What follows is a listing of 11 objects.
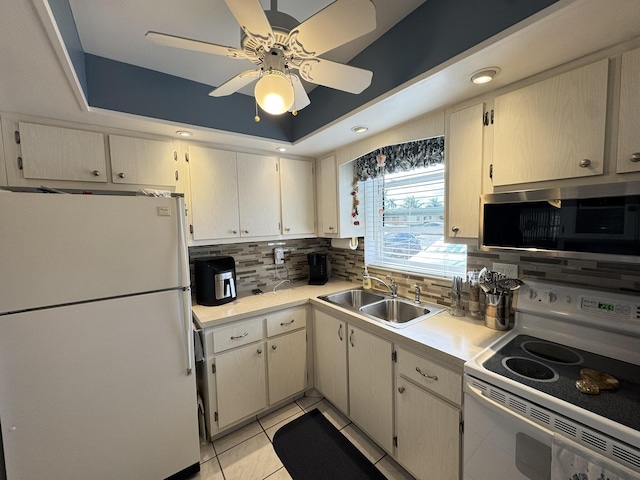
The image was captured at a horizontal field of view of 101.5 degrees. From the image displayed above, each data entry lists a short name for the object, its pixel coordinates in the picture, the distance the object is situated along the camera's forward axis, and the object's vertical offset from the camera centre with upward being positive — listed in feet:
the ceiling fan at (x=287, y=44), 2.70 +2.19
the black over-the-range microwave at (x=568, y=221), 3.06 -0.02
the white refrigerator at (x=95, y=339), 3.76 -1.75
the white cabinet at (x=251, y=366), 5.84 -3.38
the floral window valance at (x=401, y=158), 5.96 +1.68
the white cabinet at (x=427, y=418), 4.03 -3.29
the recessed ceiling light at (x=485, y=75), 3.81 +2.19
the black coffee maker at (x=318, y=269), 8.62 -1.45
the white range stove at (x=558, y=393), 2.59 -2.00
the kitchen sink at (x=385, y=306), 5.99 -2.11
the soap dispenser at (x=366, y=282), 7.67 -1.73
